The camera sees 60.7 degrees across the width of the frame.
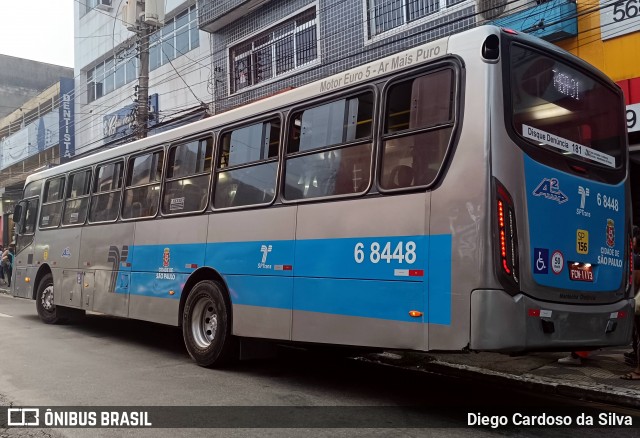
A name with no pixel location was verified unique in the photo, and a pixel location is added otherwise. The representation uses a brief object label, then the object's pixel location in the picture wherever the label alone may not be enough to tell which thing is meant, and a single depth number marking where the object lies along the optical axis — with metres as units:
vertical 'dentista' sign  24.95
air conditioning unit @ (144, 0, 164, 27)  15.44
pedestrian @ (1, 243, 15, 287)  21.08
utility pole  14.81
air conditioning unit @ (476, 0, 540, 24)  9.91
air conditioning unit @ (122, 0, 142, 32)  15.95
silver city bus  4.29
